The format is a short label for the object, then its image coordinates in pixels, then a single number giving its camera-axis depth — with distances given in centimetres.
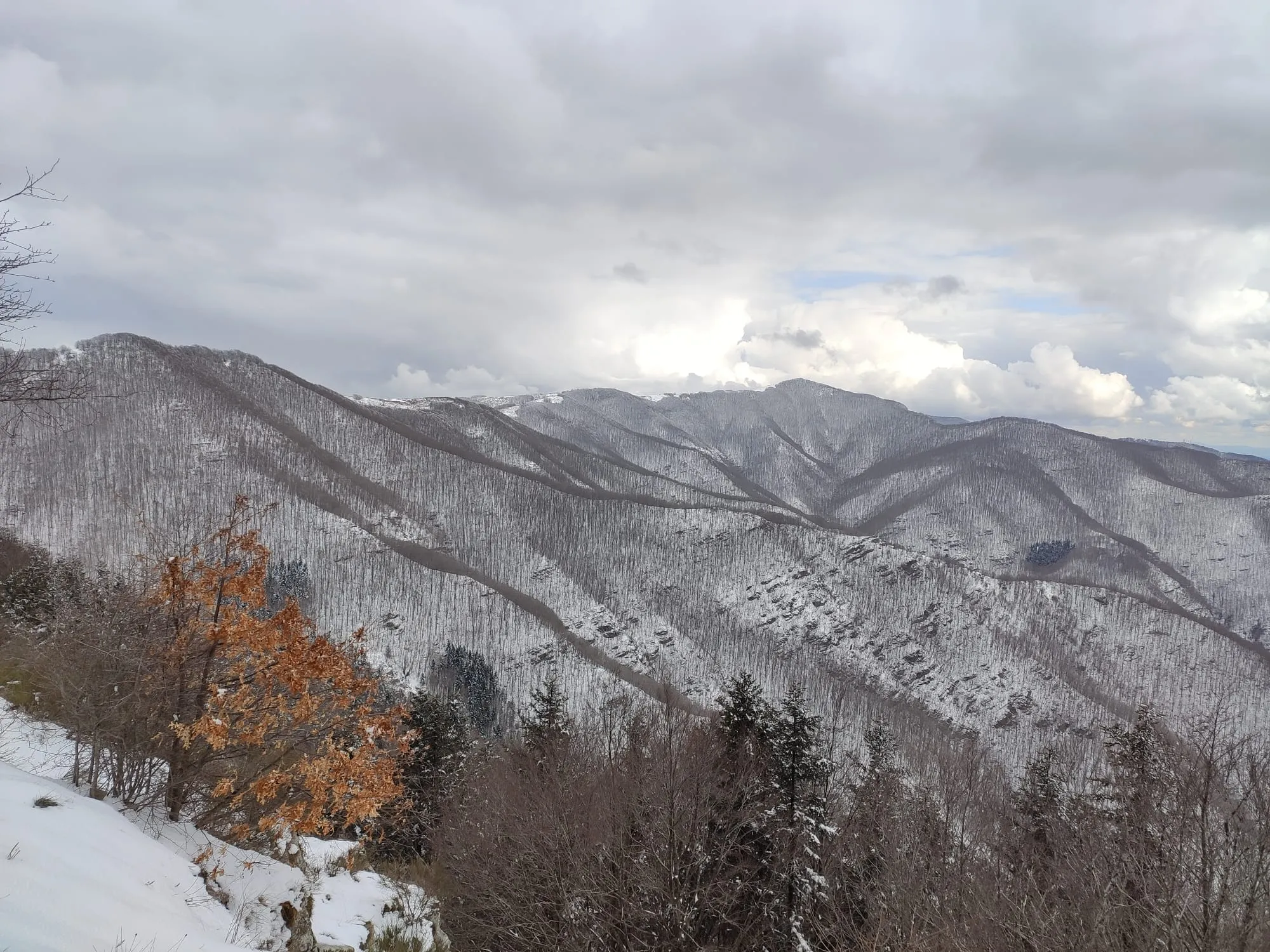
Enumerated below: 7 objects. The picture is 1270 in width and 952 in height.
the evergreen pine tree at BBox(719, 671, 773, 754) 2708
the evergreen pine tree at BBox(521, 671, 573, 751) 3134
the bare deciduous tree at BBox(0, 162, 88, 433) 827
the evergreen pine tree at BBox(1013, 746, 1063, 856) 3127
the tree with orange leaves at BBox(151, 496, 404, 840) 1245
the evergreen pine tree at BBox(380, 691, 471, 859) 3447
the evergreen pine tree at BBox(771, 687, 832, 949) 2134
